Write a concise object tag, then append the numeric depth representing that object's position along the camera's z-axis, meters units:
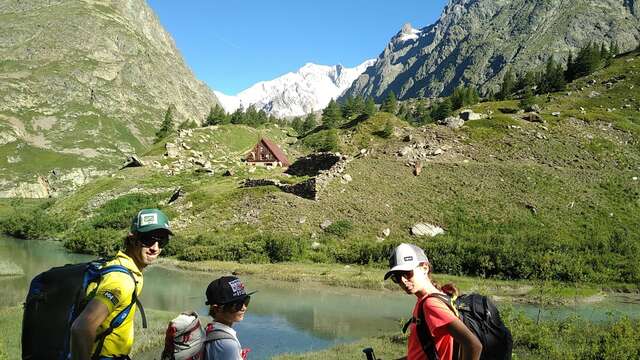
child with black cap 5.84
